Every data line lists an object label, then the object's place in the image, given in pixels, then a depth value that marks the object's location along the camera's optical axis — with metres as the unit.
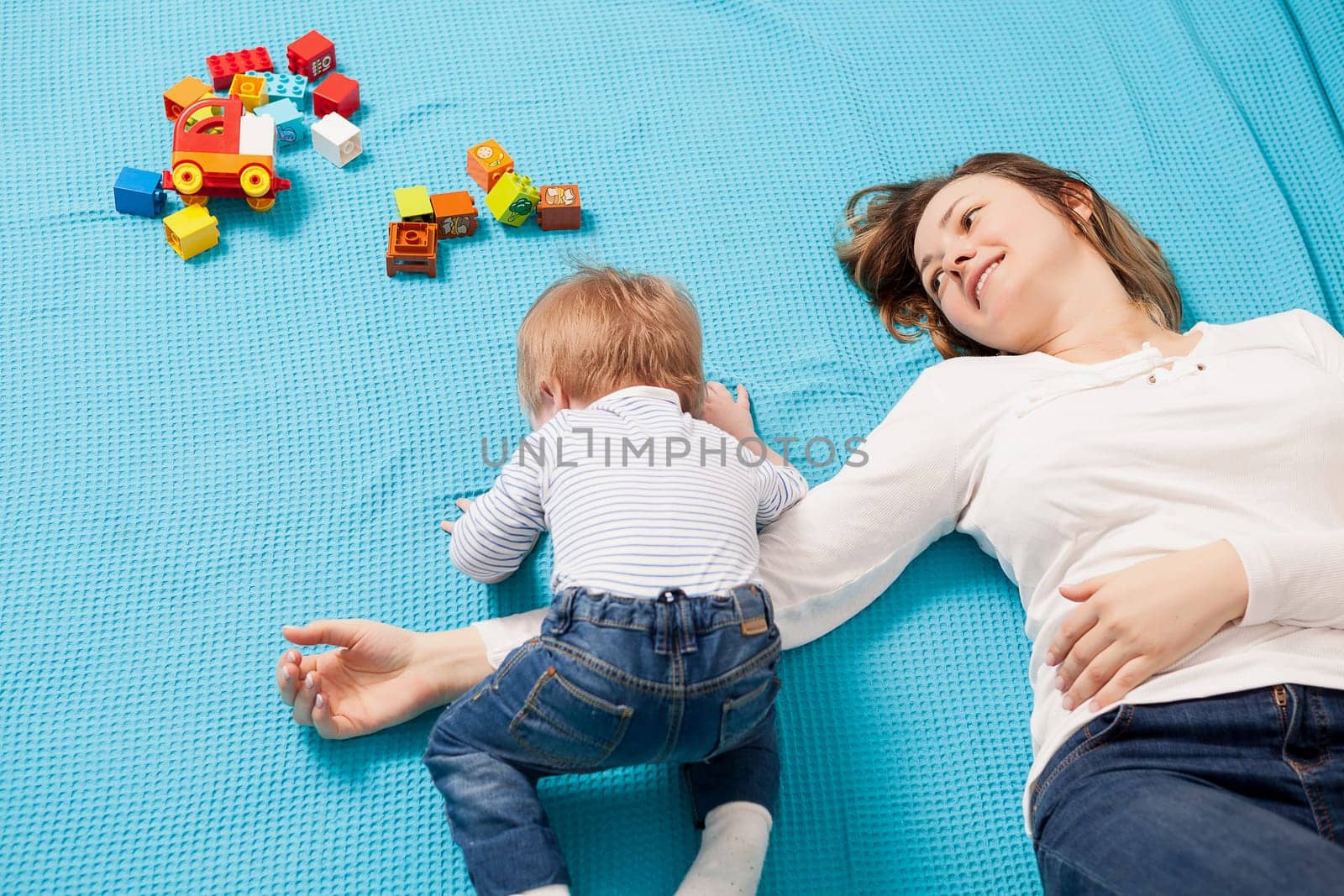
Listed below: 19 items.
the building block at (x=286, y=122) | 1.44
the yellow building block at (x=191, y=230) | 1.34
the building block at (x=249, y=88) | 1.46
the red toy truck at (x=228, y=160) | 1.37
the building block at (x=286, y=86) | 1.47
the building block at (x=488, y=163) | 1.41
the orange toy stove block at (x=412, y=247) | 1.35
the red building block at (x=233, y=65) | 1.48
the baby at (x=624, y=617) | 0.92
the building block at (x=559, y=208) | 1.38
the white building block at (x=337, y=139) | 1.42
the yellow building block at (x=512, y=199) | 1.38
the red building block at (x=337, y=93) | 1.45
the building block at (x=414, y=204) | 1.38
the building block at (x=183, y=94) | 1.44
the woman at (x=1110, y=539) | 0.92
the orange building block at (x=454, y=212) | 1.37
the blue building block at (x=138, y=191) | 1.36
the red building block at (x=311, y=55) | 1.48
